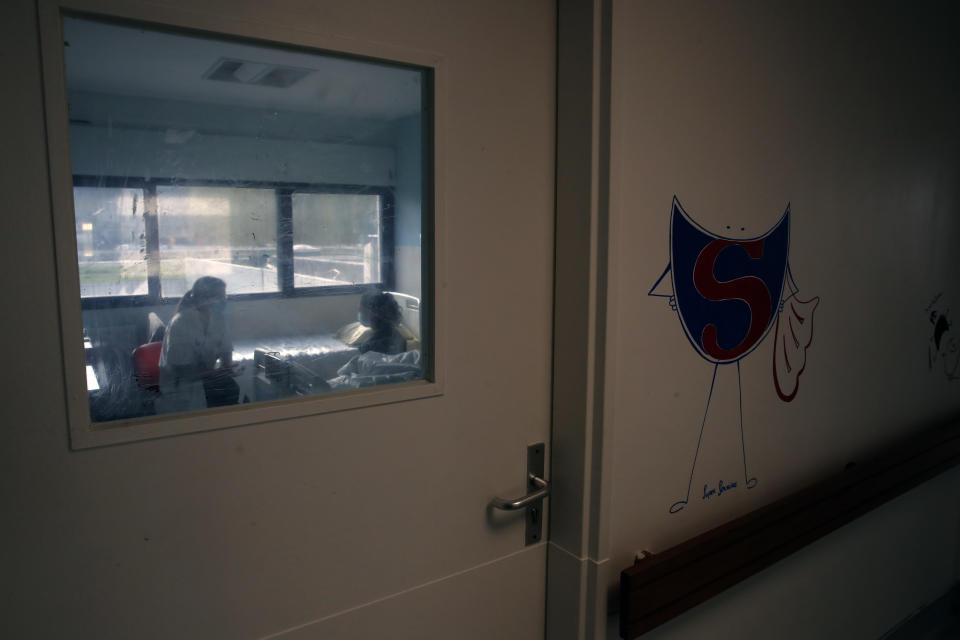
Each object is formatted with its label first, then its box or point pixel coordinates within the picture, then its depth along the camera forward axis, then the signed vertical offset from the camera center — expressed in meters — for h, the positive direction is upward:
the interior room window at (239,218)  1.02 +0.05
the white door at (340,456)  0.98 -0.39
